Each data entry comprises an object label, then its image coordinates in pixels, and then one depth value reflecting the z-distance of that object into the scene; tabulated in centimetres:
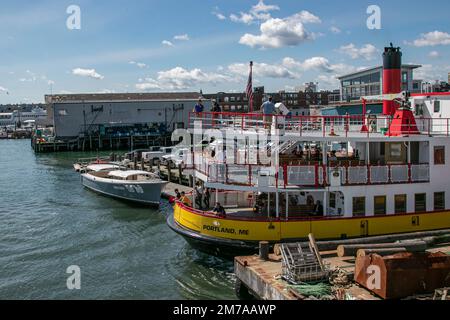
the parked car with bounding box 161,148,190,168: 5022
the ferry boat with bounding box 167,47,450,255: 2014
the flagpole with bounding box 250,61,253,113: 2223
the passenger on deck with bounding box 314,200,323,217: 2105
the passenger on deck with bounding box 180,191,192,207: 2329
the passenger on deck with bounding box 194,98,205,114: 2144
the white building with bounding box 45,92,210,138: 9981
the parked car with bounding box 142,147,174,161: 5897
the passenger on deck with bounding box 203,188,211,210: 2377
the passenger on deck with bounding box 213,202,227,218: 2069
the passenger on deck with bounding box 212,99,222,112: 2394
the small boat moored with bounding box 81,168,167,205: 3778
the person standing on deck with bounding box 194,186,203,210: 2372
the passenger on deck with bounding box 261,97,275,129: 2164
